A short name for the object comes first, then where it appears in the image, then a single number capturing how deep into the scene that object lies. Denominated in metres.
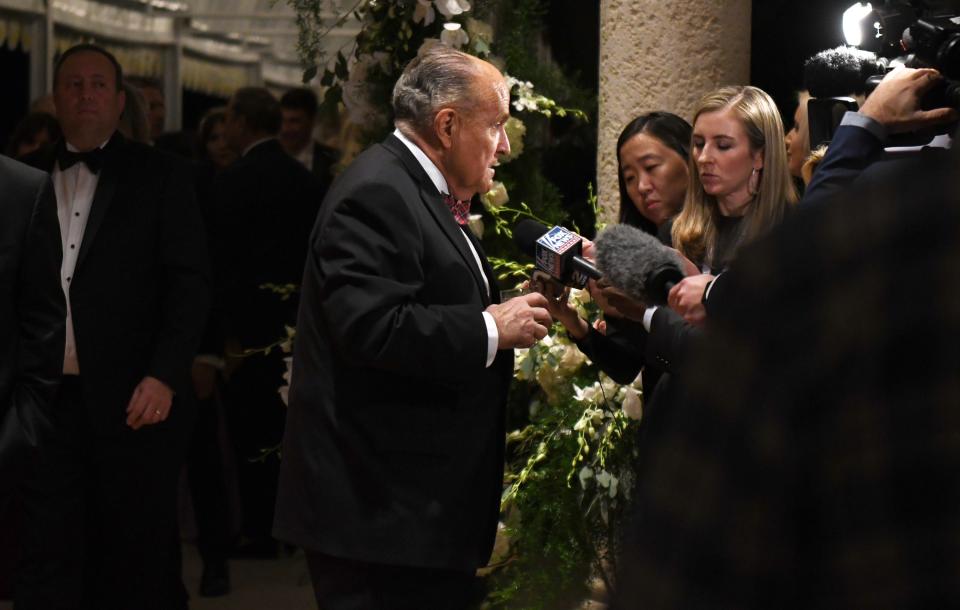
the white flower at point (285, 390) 4.70
